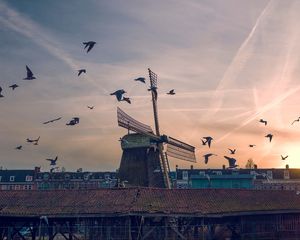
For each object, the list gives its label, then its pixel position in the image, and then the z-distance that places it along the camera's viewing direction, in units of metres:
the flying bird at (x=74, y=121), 24.86
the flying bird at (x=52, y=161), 33.76
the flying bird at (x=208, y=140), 31.34
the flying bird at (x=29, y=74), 21.33
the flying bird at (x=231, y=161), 33.08
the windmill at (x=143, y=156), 37.19
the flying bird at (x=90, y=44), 21.05
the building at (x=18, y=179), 90.19
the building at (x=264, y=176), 80.44
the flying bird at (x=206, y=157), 32.54
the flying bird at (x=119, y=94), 23.80
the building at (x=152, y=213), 27.33
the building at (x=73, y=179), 88.81
